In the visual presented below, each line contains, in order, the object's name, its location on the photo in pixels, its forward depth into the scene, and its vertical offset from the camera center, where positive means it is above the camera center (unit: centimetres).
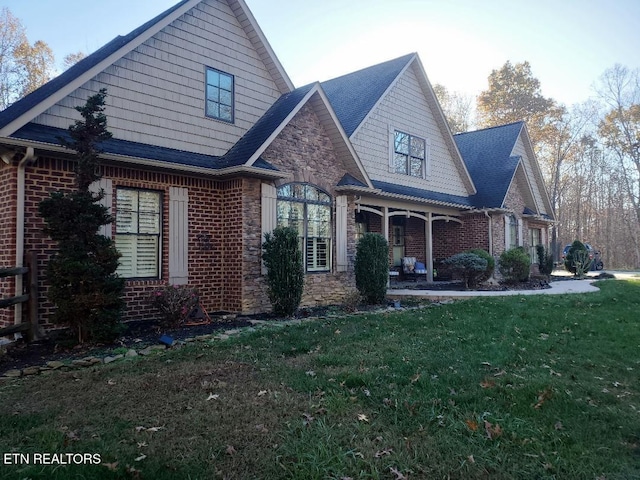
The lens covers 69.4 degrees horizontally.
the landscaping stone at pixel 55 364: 529 -120
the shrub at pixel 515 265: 1572 -27
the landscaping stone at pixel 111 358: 553 -119
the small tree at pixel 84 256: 632 +6
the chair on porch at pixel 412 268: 1708 -39
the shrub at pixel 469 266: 1413 -26
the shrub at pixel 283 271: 895 -24
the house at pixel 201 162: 741 +187
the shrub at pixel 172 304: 785 -77
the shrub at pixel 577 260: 2081 -15
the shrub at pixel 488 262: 1469 -16
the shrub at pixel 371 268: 1095 -24
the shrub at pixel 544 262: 2036 -23
